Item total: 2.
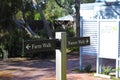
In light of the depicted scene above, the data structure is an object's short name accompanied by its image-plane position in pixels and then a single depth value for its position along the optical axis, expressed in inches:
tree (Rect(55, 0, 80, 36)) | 491.6
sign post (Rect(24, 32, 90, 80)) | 125.7
